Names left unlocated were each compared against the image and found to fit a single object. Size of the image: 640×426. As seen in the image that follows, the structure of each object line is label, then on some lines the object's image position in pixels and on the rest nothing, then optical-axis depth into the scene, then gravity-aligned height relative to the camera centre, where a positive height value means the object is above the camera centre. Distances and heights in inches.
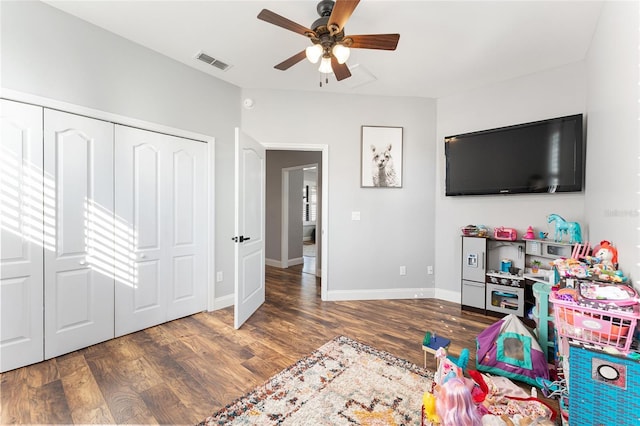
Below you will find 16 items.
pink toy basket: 46.3 -20.3
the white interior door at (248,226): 110.2 -8.3
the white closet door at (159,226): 103.3 -8.2
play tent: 74.3 -40.5
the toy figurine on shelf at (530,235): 118.1 -10.8
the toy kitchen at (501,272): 116.6 -27.8
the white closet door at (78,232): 86.6 -8.7
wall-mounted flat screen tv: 106.2 +22.3
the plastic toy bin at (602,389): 42.3 -29.0
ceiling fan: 69.4 +47.0
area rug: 62.9 -48.0
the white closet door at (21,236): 78.5 -9.1
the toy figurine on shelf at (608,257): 62.7 -10.6
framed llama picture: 147.0 +27.9
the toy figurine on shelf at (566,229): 101.5 -7.0
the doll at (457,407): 39.5 -29.1
